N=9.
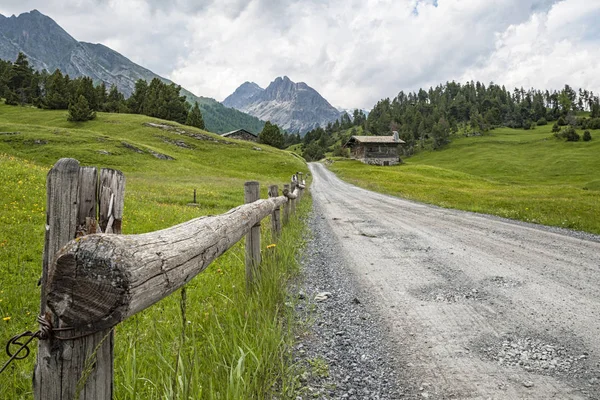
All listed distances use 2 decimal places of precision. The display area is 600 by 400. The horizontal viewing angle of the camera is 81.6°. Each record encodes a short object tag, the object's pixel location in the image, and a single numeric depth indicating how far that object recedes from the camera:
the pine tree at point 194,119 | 90.38
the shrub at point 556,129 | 112.69
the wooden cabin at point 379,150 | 93.93
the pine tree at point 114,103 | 87.89
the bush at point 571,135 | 98.94
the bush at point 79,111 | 63.75
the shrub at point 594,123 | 109.25
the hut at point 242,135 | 107.54
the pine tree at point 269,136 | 99.69
